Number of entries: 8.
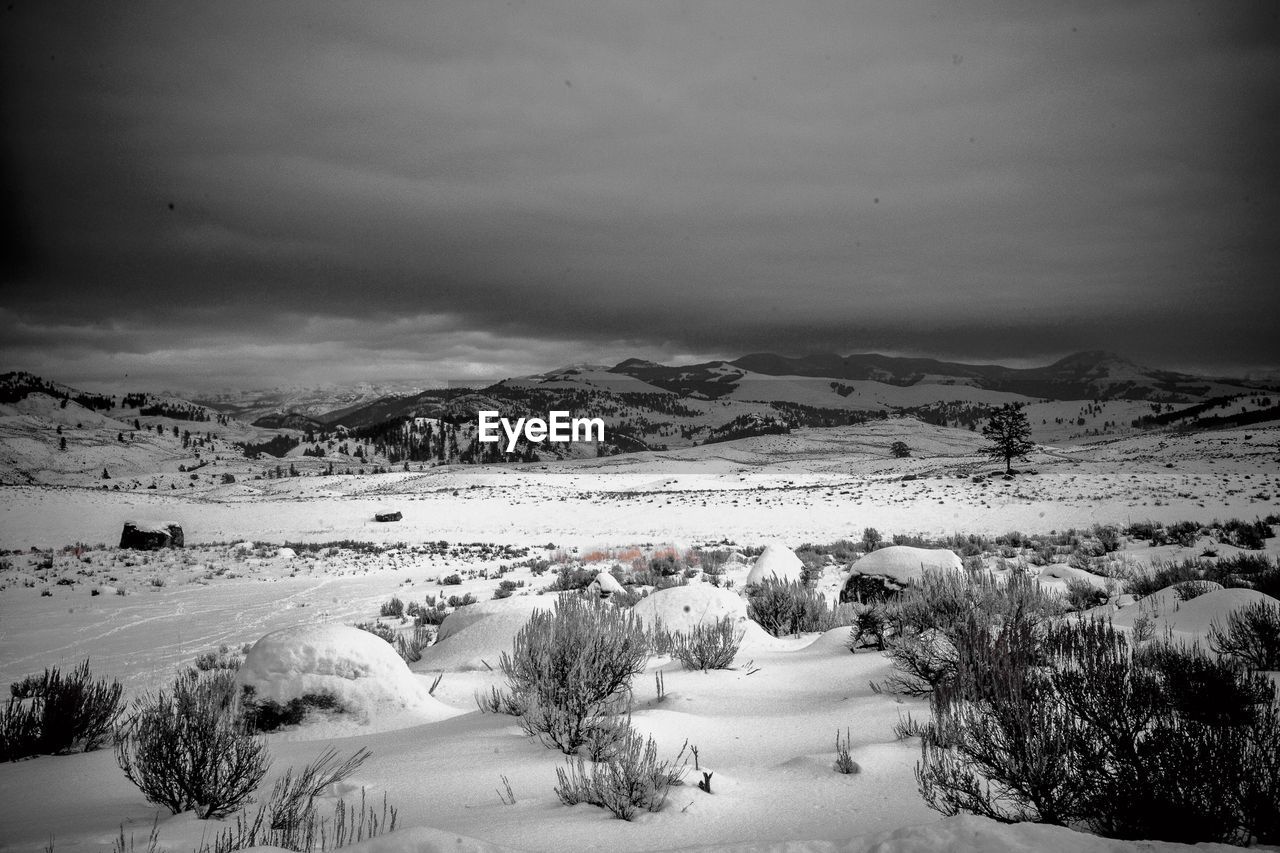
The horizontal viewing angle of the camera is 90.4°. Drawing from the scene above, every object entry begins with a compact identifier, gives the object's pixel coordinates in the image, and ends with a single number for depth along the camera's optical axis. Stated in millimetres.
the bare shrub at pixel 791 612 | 10484
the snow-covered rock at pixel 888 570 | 10548
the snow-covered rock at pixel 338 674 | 6453
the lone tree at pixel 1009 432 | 59375
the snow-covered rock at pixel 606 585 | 13552
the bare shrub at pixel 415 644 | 9812
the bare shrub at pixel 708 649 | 7414
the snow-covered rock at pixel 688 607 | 9461
